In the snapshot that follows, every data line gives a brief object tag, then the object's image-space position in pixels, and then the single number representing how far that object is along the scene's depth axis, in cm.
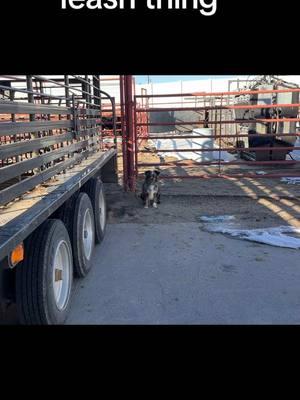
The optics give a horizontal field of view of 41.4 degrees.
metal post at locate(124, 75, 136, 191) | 806
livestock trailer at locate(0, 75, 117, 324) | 251
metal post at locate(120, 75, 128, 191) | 823
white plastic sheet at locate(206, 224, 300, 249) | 515
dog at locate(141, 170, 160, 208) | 701
